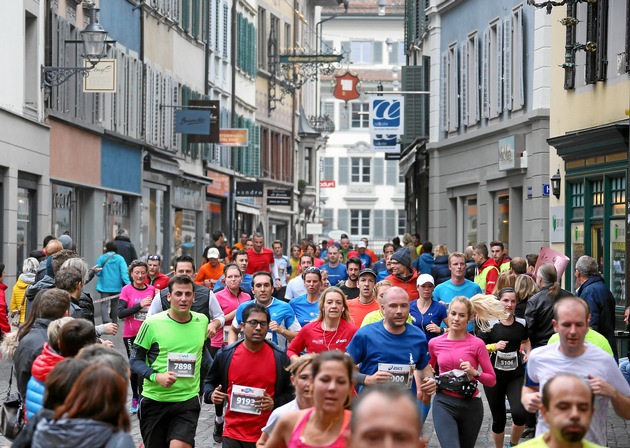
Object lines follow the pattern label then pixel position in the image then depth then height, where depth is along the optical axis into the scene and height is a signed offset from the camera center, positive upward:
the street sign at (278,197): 52.41 +1.48
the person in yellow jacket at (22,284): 17.58 -0.54
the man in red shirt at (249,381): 9.58 -0.91
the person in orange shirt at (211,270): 19.69 -0.40
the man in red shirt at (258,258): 24.27 -0.30
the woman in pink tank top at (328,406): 6.40 -0.71
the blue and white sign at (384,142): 42.16 +2.76
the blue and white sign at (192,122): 37.25 +2.89
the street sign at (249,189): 47.81 +1.59
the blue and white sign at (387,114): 38.19 +3.22
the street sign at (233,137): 41.59 +2.83
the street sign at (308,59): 47.28 +5.78
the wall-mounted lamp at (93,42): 23.86 +3.11
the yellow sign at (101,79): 26.52 +2.80
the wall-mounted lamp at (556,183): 23.89 +0.92
